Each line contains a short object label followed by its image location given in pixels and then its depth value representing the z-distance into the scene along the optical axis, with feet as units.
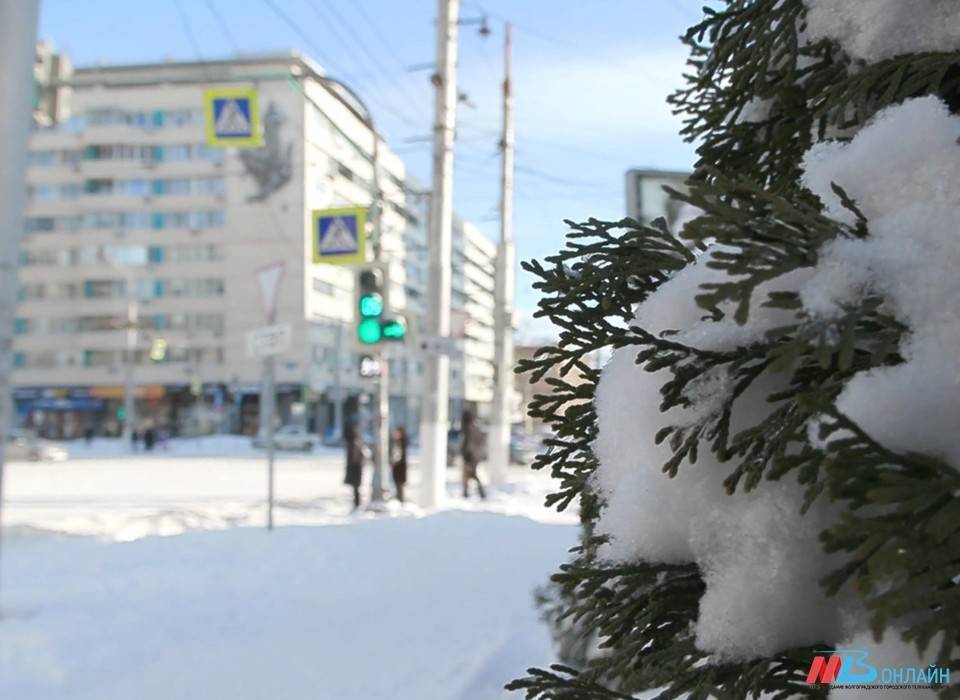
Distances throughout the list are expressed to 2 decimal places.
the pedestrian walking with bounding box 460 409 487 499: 56.02
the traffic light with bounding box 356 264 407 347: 42.78
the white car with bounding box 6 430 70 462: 118.42
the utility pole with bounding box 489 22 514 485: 65.62
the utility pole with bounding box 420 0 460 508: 44.29
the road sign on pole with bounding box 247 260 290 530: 31.94
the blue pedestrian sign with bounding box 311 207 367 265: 44.06
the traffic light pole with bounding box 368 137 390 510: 48.19
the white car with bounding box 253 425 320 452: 146.72
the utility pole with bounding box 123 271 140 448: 154.10
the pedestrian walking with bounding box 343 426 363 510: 50.72
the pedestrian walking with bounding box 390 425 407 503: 52.90
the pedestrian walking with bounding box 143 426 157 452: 144.99
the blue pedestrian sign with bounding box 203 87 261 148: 38.75
